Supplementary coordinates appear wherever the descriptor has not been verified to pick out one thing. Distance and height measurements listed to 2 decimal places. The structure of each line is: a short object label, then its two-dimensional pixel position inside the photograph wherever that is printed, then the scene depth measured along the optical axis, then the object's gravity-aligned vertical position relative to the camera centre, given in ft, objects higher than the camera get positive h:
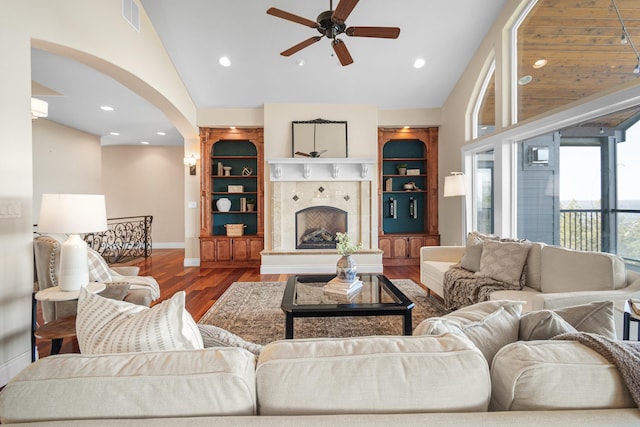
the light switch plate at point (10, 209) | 7.39 +0.13
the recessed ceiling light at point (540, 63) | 12.21 +5.77
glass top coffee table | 7.97 -2.38
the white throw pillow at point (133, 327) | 3.11 -1.16
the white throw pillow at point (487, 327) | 3.33 -1.24
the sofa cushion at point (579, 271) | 7.66 -1.50
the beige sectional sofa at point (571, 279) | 7.16 -1.74
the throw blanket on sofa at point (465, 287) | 9.57 -2.34
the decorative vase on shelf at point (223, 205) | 20.35 +0.55
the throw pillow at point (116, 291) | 8.14 -1.97
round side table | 6.77 -2.49
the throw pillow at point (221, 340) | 3.92 -1.58
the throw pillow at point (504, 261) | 9.75 -1.55
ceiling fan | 8.91 +5.56
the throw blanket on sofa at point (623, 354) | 2.47 -1.15
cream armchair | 8.13 -1.68
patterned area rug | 9.92 -3.65
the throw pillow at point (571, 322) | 3.34 -1.20
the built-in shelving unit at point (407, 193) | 20.20 +1.30
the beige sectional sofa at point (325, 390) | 2.39 -1.37
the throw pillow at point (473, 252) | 11.55 -1.46
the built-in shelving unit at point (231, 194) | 19.95 +1.28
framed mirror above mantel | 19.15 +4.52
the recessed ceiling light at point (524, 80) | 12.82 +5.38
